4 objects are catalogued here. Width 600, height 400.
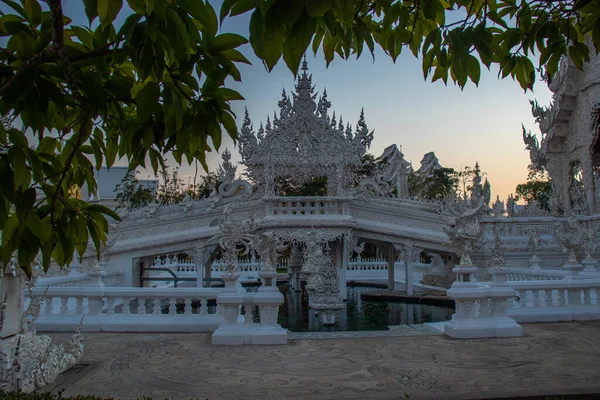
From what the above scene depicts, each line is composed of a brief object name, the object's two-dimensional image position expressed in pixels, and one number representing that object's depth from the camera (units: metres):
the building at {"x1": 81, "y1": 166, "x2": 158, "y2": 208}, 34.88
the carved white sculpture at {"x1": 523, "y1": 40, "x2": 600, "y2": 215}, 14.95
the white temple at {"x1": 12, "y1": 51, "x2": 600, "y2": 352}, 7.59
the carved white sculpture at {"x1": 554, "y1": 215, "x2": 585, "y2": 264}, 10.88
